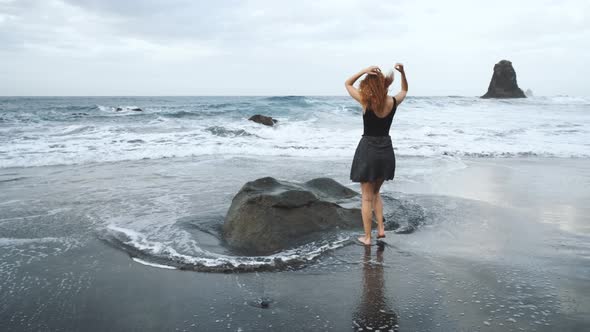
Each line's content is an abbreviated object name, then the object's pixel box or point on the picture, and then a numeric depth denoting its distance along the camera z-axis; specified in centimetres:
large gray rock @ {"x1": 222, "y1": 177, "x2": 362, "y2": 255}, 437
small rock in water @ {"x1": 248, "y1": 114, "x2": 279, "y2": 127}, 2461
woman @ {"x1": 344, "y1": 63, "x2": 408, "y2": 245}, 400
